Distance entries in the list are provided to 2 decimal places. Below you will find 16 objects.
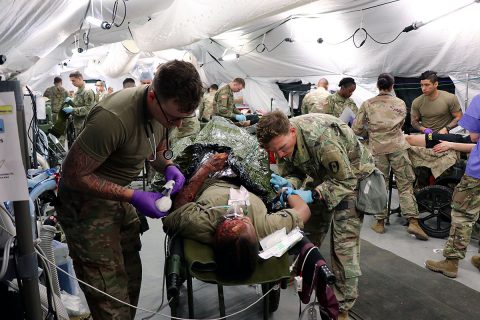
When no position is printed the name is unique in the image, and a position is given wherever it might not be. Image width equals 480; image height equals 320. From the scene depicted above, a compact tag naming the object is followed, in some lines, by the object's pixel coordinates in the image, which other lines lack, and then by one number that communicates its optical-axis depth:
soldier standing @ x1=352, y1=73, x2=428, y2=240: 3.39
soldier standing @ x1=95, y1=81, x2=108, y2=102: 9.64
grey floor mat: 2.26
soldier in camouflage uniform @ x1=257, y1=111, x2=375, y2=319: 1.82
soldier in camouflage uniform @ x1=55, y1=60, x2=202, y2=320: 1.37
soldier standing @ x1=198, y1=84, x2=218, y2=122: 7.02
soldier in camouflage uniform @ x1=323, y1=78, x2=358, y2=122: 4.43
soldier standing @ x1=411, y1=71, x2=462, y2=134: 3.68
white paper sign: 0.94
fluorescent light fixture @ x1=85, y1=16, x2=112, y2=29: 3.32
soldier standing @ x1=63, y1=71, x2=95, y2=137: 5.67
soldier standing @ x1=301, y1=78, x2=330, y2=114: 5.23
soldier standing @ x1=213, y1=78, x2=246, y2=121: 5.71
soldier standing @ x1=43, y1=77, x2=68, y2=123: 7.17
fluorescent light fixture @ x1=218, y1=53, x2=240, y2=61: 7.28
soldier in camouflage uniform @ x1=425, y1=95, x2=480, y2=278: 2.41
